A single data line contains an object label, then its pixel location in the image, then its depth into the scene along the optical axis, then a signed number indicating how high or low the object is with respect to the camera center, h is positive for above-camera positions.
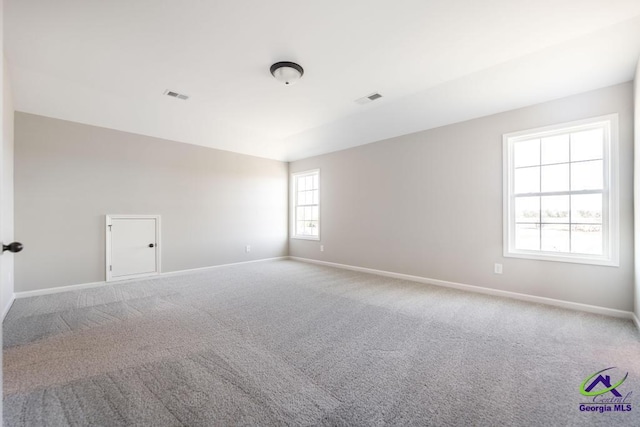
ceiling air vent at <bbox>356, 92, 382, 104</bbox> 4.10 +1.64
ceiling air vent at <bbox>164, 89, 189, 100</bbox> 3.96 +1.63
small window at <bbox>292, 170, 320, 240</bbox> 6.71 +0.21
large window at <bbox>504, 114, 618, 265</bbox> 3.36 +0.26
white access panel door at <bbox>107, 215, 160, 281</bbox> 4.59 -0.53
